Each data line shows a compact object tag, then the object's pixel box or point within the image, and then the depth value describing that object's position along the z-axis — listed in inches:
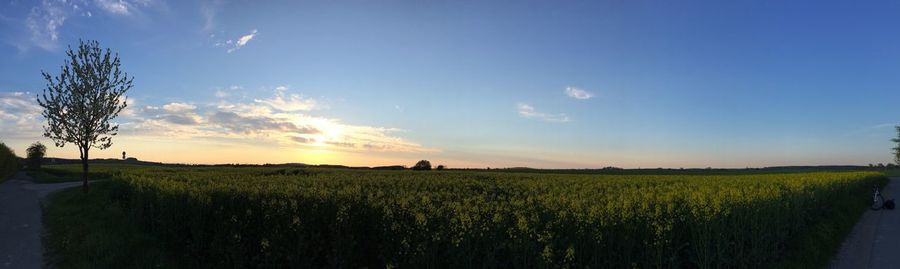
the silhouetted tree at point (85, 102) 938.7
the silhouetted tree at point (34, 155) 2111.2
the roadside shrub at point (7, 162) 1497.3
